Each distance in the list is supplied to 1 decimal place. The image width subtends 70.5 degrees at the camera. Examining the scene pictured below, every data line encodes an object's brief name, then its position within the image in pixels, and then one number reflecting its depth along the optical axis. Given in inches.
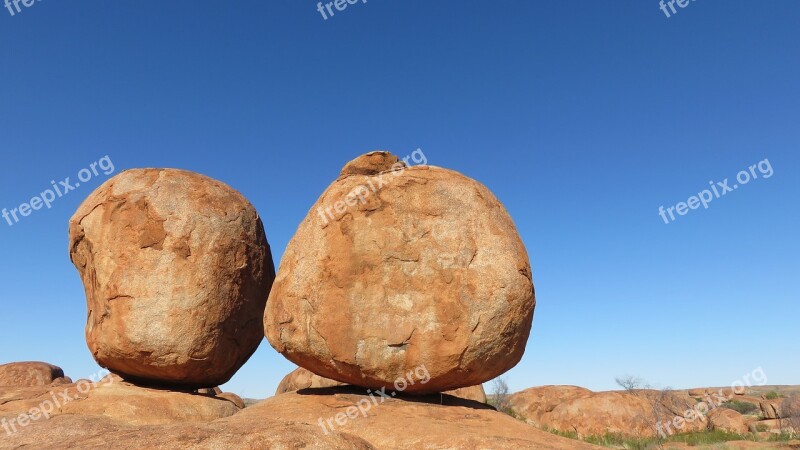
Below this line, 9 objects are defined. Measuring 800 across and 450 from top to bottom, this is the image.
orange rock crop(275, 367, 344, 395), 651.9
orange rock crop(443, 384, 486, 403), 621.0
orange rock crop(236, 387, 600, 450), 237.6
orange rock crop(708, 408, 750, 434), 762.2
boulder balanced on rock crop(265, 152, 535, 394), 284.8
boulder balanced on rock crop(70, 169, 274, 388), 342.3
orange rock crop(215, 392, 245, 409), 473.3
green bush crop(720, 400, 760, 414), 1212.5
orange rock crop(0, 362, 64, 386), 634.8
